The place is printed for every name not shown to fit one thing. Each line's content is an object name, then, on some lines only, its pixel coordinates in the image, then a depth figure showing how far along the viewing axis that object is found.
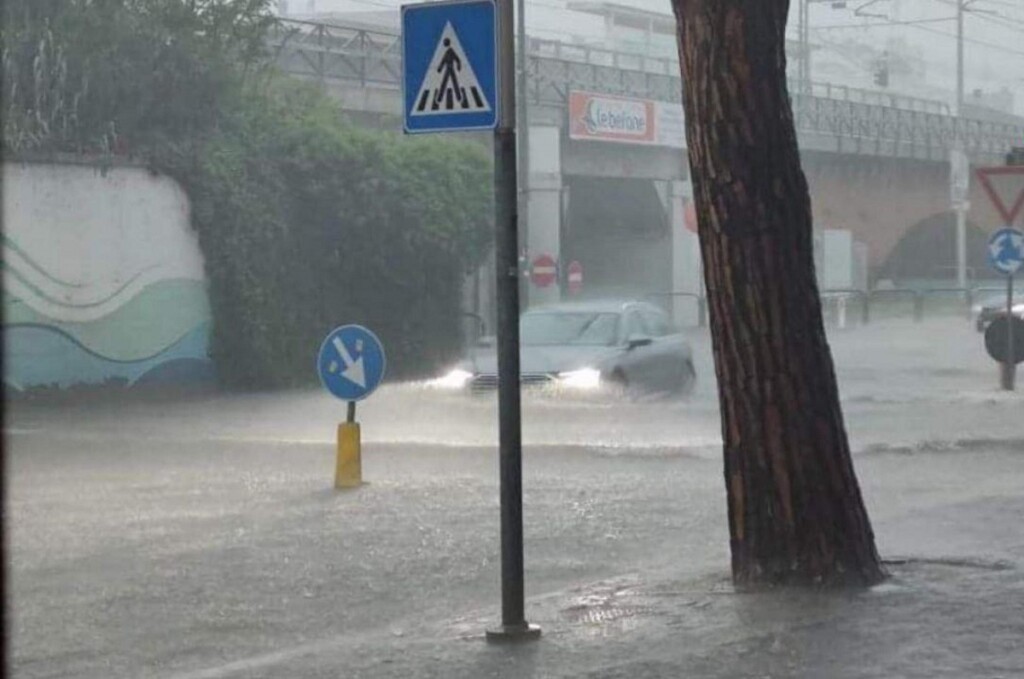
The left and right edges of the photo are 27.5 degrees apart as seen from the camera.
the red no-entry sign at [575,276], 46.59
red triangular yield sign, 23.95
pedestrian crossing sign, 9.45
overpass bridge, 48.94
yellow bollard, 17.09
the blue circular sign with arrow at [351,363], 17.17
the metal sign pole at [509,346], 9.43
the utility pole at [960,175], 40.97
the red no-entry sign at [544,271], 42.31
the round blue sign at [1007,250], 28.91
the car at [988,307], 46.97
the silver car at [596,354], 25.30
